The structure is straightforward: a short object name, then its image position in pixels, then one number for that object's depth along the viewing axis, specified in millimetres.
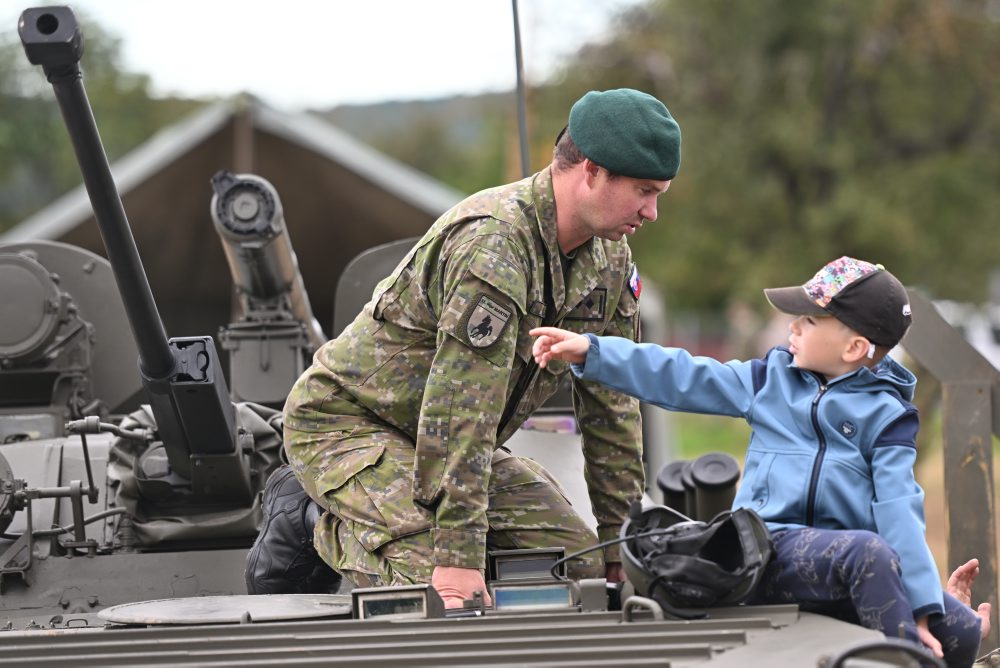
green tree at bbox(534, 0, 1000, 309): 31771
